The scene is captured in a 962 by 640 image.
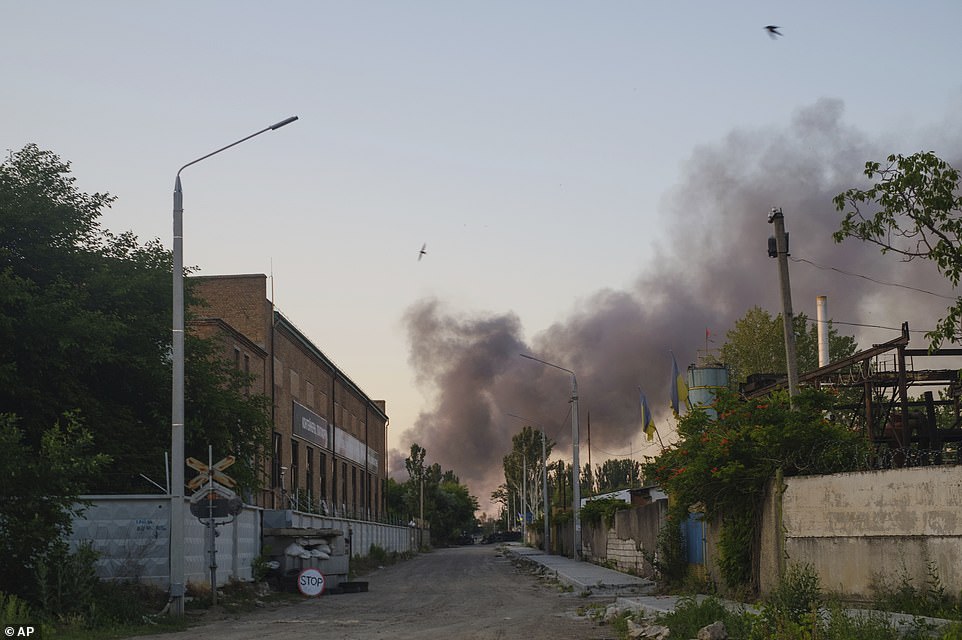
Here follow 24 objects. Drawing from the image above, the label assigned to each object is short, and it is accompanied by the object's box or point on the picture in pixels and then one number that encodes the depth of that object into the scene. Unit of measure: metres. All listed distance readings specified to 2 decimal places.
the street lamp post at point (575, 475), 45.81
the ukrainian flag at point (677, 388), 51.75
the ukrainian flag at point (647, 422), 57.59
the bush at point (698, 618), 14.59
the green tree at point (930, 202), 14.74
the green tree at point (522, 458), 143.75
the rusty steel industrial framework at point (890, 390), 40.12
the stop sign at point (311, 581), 24.89
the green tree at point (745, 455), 20.23
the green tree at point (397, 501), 118.81
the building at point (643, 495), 57.09
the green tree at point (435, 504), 121.88
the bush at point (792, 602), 12.74
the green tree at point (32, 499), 18.25
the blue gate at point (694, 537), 25.33
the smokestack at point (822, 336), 54.25
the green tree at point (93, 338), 28.52
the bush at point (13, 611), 15.67
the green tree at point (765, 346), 74.94
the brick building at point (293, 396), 51.22
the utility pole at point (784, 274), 22.80
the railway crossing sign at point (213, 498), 21.81
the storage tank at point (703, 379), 50.75
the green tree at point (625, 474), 191.18
